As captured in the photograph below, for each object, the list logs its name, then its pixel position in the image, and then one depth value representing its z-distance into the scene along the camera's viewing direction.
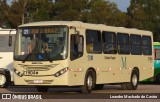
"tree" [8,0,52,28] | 66.88
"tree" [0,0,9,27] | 67.69
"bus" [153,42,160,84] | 35.69
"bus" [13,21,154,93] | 21.80
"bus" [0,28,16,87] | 28.27
